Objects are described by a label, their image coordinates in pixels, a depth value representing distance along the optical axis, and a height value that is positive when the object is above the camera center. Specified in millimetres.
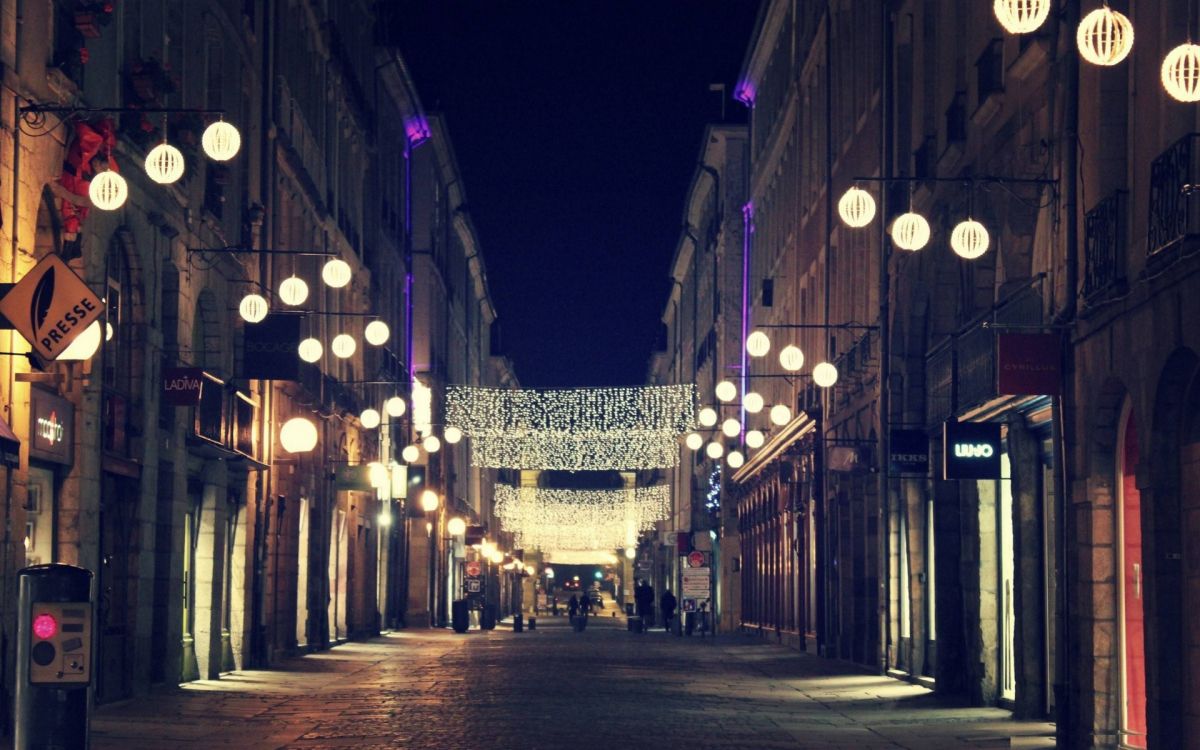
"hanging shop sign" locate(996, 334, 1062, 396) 20516 +2087
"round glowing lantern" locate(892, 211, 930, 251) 24500 +4147
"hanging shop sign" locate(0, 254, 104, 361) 17719 +2330
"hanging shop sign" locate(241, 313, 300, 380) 31781 +3529
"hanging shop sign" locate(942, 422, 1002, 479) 23922 +1408
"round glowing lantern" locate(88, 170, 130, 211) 19203 +3635
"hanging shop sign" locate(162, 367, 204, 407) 26750 +2433
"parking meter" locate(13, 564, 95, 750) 14281 -624
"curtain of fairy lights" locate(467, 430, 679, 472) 72625 +4265
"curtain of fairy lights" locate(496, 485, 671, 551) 102625 +3017
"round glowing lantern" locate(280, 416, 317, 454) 35281 +2355
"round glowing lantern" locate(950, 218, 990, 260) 22281 +3681
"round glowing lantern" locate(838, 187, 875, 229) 25062 +4543
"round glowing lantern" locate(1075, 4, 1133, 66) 14508 +3864
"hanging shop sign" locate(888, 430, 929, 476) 29125 +1657
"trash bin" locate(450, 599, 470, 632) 68875 -1638
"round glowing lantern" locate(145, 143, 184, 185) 21016 +4261
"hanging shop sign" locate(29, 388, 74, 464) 20656 +1503
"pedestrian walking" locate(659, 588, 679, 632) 77500 -1486
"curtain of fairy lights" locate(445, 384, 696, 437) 61906 +4963
